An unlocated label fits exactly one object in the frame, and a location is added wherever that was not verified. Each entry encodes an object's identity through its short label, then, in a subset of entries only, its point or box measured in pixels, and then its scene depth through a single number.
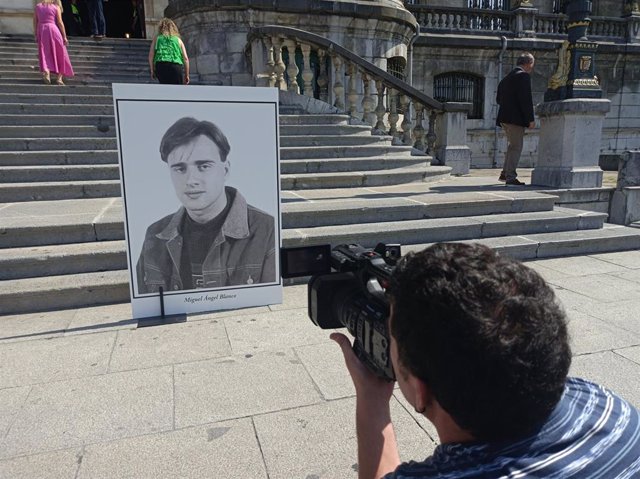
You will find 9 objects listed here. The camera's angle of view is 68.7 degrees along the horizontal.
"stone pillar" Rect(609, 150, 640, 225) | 6.74
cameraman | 0.78
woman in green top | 6.62
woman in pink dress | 8.72
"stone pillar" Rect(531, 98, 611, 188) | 6.79
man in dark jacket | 7.24
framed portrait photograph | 3.16
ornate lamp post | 6.74
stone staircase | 4.05
